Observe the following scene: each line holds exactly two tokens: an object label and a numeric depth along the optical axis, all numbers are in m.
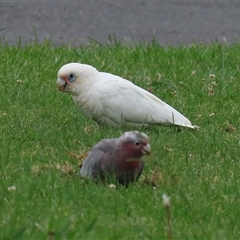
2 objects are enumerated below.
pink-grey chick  8.83
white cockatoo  11.20
